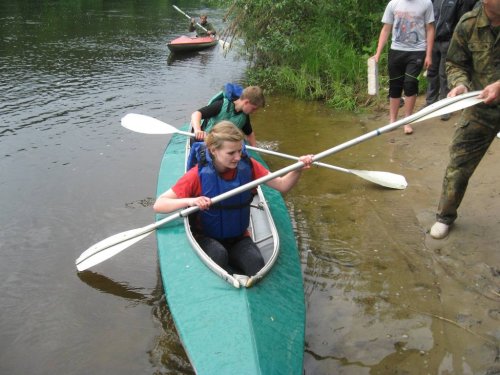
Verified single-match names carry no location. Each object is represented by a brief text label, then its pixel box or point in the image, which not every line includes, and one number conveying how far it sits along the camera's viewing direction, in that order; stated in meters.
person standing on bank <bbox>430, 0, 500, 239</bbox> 3.12
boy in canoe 4.44
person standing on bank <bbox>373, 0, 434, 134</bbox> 5.25
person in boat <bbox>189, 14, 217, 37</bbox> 13.82
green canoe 2.41
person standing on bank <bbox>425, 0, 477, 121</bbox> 5.42
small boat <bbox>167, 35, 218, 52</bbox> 11.81
